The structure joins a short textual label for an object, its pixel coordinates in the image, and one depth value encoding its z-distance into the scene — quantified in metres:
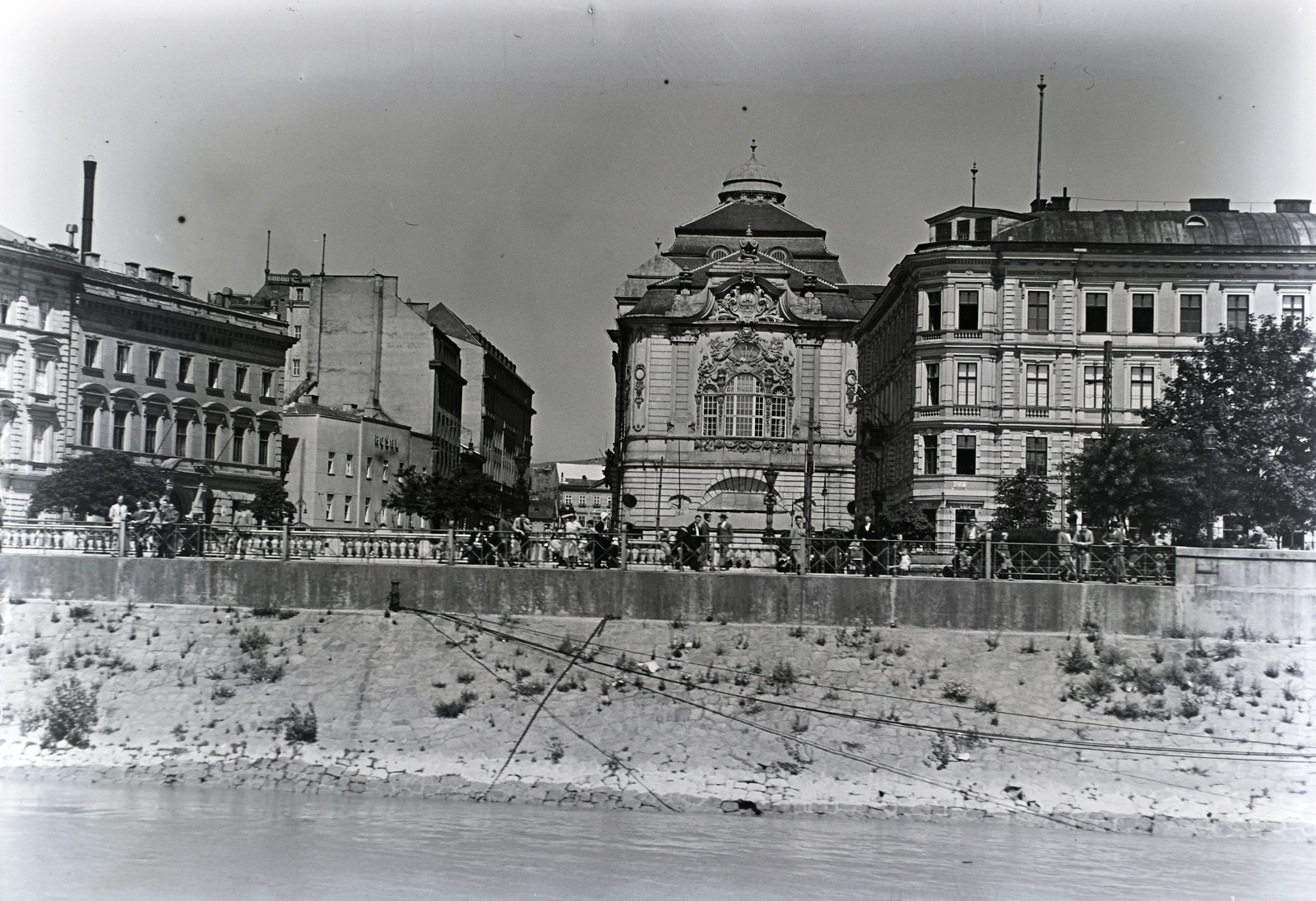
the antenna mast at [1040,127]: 62.10
